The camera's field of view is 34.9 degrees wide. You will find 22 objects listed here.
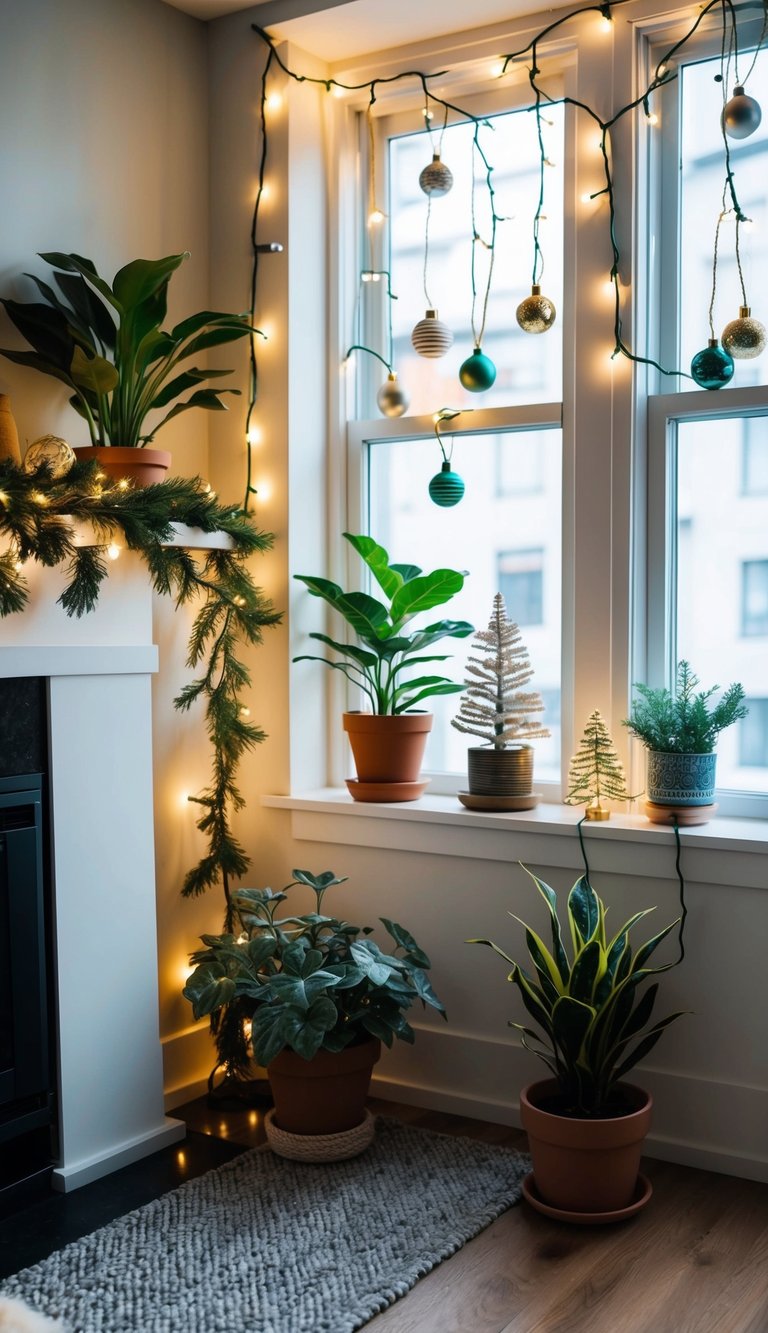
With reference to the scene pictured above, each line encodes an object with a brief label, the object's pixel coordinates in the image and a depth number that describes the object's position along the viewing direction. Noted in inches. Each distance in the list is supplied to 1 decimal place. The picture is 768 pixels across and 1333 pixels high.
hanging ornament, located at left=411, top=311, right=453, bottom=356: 119.7
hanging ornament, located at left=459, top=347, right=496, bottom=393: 115.8
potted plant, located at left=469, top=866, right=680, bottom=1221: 90.9
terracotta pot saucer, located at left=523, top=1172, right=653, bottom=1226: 90.8
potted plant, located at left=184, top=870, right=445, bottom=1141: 98.0
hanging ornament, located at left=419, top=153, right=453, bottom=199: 117.3
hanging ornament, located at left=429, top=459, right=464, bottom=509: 118.3
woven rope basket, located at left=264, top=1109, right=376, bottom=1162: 101.7
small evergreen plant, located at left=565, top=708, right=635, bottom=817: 107.9
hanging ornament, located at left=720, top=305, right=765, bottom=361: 99.8
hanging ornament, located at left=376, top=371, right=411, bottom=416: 122.4
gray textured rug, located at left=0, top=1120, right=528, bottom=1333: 81.5
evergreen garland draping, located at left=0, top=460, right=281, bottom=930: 91.4
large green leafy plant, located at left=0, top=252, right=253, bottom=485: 100.3
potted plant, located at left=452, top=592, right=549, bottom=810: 113.3
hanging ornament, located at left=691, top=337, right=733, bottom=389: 102.0
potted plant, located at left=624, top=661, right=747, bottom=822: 103.0
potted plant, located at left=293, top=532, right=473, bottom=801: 116.5
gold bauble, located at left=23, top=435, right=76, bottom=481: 94.0
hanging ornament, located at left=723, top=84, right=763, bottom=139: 98.2
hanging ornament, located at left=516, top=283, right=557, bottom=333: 110.7
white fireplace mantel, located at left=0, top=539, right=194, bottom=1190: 98.8
